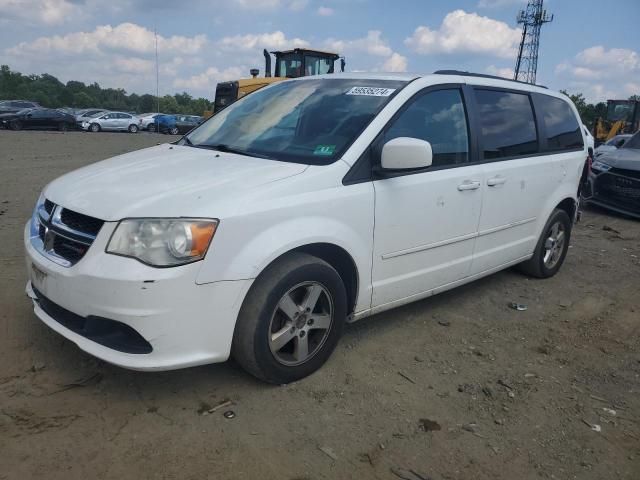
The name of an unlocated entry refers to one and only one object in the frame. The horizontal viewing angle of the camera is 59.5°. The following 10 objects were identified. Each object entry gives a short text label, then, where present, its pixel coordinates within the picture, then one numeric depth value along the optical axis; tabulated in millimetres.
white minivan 2715
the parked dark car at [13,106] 31109
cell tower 56844
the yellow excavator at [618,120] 21781
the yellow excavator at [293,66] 14719
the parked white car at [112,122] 32562
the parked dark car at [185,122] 37412
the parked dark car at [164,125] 37094
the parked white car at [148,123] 36844
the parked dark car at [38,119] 29109
